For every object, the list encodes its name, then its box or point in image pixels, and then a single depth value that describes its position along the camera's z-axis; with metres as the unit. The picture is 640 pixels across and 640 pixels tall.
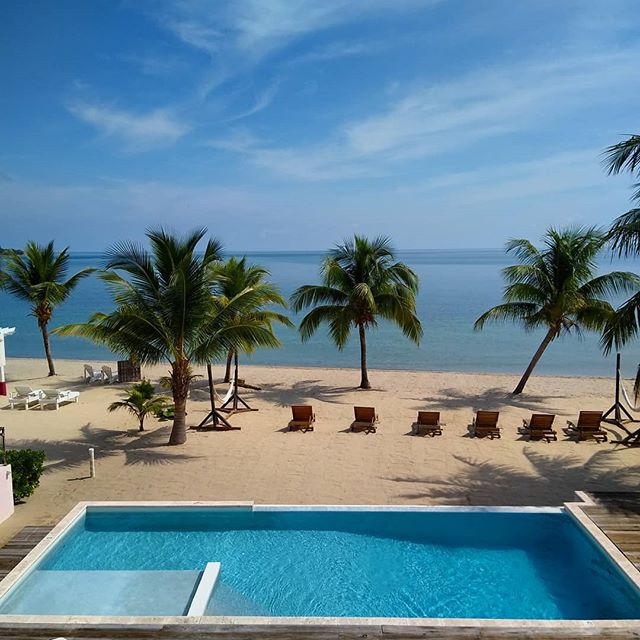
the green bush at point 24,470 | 9.38
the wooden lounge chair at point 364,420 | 13.69
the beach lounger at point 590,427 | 12.98
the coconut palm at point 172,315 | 11.77
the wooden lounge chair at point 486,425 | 13.25
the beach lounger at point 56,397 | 16.22
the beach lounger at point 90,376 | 20.14
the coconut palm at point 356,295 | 18.89
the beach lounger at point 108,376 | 19.91
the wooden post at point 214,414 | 13.84
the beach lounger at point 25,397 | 16.14
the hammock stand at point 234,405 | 15.50
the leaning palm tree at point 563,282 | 17.25
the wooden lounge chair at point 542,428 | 13.03
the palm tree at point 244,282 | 16.55
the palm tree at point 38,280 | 21.36
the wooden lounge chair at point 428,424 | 13.48
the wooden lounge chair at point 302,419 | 13.77
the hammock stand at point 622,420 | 12.63
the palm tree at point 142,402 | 13.27
